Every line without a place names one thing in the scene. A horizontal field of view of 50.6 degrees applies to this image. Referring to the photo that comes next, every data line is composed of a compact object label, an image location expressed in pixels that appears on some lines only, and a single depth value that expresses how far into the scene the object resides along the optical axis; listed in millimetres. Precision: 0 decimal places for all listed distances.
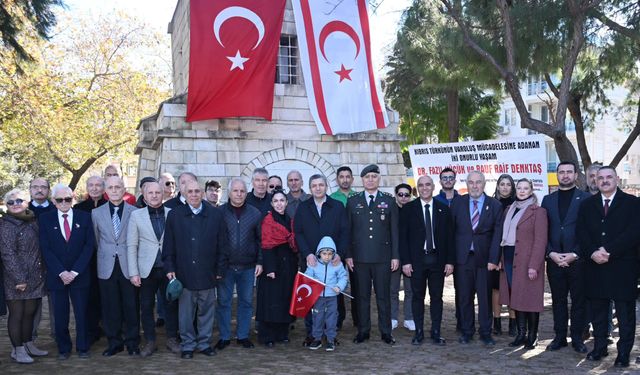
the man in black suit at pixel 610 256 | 6359
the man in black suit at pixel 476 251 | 7375
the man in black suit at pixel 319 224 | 7312
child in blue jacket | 7172
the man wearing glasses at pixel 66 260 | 6602
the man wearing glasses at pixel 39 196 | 7430
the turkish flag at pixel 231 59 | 12711
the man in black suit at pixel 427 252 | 7363
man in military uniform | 7414
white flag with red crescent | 13531
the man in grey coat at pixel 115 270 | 6770
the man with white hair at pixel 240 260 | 7188
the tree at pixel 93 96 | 24641
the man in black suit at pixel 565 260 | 6938
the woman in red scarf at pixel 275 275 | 7301
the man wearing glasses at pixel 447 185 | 8031
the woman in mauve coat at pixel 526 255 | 7039
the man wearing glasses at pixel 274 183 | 8793
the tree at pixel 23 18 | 10273
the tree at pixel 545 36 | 11688
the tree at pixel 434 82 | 13828
